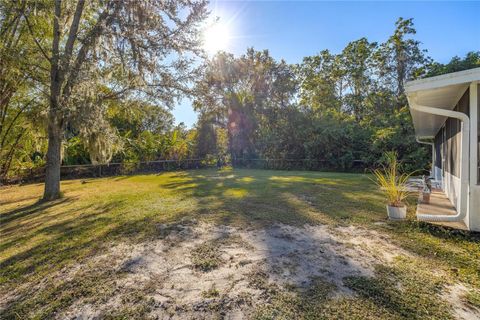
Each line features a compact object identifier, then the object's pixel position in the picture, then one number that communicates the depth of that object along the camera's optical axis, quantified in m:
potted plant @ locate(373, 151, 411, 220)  4.34
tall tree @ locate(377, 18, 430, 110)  19.52
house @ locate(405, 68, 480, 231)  3.54
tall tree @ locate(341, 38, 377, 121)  21.31
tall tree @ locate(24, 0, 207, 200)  6.25
